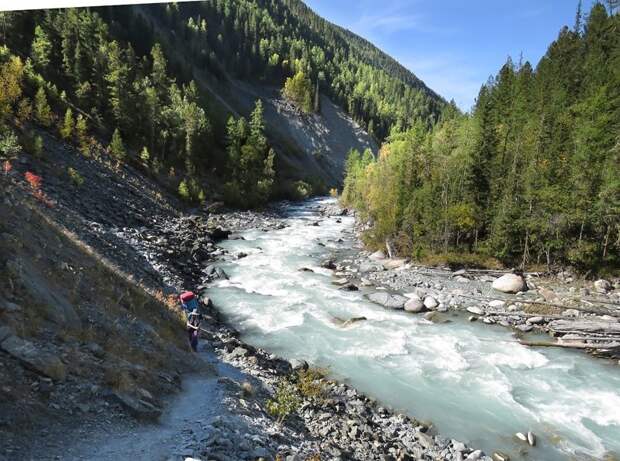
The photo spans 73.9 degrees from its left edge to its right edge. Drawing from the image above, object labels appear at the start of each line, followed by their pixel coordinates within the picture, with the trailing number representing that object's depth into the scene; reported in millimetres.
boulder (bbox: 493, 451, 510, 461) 13492
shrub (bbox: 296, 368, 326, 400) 14961
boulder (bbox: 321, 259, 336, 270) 36938
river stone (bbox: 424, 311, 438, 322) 25875
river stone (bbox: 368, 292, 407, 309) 27719
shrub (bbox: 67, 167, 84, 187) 35594
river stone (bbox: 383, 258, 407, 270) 38281
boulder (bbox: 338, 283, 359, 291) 30817
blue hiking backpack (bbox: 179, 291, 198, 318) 14891
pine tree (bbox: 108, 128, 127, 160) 49750
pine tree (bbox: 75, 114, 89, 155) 44438
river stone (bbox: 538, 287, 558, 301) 29744
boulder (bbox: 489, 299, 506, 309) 28295
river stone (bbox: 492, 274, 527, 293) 31672
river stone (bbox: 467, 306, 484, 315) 27234
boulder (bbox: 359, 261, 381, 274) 36656
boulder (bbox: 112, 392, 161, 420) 9141
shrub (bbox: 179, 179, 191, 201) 55281
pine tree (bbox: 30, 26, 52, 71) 55719
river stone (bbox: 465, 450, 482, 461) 13125
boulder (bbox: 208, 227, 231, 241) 44691
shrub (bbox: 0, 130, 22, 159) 26184
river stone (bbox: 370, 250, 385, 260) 41625
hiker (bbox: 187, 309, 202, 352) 15125
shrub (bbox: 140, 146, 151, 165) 53875
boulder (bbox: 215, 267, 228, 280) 30756
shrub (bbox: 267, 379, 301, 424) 11953
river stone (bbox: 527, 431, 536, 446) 14469
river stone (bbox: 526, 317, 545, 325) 25594
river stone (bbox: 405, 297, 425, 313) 27188
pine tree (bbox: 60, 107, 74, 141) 43344
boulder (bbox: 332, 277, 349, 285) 32094
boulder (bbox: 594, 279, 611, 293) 31497
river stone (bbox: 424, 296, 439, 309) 27755
